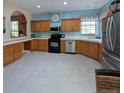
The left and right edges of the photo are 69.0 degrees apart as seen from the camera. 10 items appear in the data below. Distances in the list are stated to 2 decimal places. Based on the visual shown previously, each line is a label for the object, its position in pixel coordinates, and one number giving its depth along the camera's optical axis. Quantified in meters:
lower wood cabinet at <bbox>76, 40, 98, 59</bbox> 4.20
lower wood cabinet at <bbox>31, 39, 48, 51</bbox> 5.87
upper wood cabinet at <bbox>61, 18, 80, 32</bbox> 5.53
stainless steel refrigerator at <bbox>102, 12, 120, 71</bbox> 1.59
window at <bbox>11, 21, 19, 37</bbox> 4.94
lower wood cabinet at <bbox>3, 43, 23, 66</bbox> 3.40
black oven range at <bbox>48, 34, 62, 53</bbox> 5.64
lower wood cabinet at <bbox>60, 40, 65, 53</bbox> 5.58
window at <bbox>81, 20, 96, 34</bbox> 5.46
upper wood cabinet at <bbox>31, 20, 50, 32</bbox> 6.03
